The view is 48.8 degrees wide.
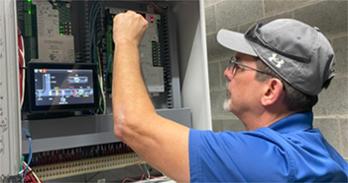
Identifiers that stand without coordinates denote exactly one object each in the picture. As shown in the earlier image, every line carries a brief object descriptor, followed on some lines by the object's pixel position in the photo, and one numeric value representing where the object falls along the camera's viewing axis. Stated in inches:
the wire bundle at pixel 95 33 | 62.1
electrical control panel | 51.9
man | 35.1
